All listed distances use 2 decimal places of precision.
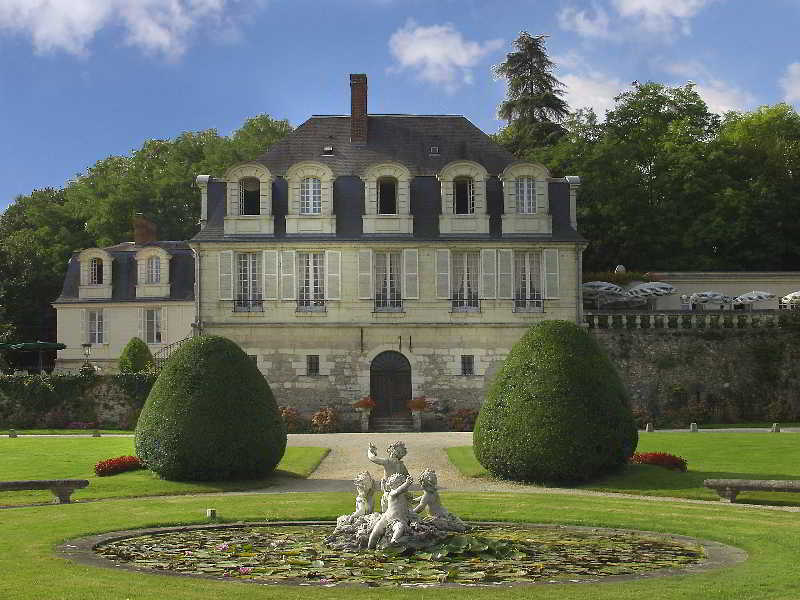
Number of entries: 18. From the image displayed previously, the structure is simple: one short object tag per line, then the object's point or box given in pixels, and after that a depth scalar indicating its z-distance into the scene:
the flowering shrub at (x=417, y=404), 34.97
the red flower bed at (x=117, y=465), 23.28
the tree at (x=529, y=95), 54.72
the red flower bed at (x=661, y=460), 23.16
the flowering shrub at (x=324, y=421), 34.69
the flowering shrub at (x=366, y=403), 34.97
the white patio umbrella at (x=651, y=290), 39.88
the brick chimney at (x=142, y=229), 44.59
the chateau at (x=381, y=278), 35.84
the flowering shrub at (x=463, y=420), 35.00
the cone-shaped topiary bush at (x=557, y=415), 21.88
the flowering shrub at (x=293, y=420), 34.66
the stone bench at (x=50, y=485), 19.73
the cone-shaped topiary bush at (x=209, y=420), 22.38
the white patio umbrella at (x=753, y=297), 40.38
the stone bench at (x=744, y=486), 18.83
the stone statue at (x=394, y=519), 14.20
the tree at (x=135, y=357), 37.22
